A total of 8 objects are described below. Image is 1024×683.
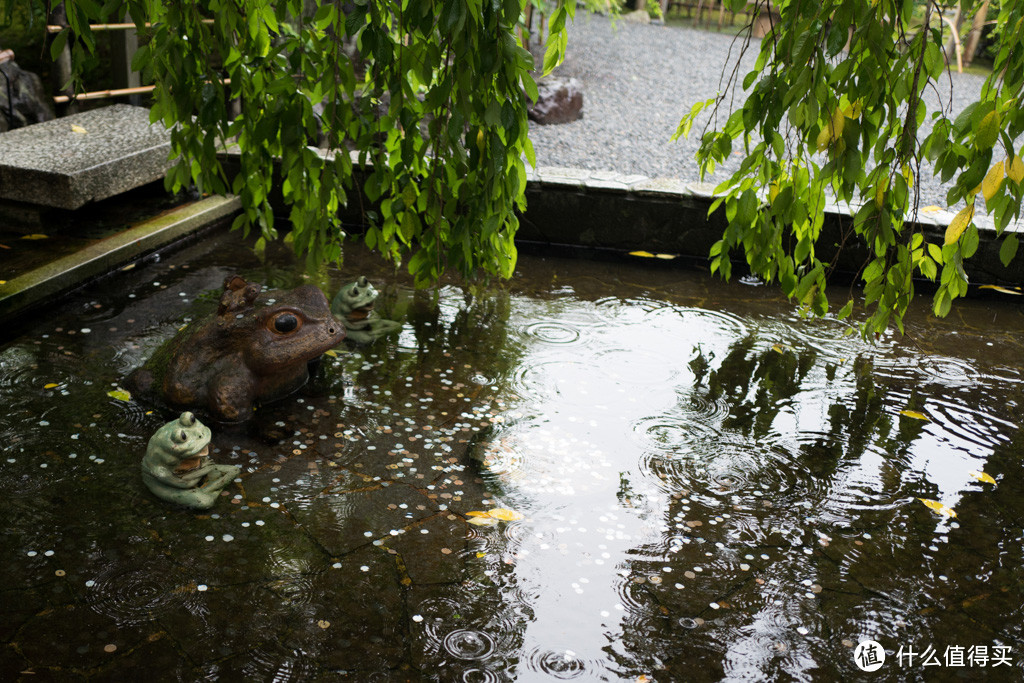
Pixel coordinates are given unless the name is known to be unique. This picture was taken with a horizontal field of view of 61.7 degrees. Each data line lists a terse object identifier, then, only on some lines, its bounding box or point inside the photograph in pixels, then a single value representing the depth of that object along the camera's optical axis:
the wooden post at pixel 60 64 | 6.45
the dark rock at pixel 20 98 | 6.21
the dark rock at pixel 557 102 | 9.22
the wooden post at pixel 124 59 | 6.92
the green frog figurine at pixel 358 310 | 4.41
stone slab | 5.07
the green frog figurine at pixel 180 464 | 3.04
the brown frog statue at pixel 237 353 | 3.60
